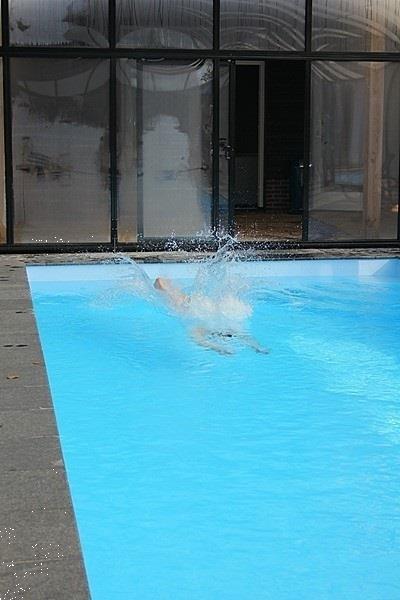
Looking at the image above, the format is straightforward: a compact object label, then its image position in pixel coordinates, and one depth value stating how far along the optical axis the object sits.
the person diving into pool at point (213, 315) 6.38
